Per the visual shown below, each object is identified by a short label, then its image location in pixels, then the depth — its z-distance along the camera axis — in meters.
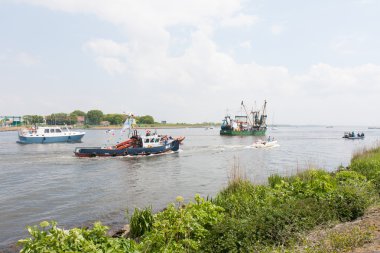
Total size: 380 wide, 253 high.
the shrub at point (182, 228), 6.85
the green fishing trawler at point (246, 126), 98.71
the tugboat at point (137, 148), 39.95
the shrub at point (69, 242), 5.18
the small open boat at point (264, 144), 54.74
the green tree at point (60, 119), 178.50
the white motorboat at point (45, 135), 65.69
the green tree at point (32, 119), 163.05
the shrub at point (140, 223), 9.59
